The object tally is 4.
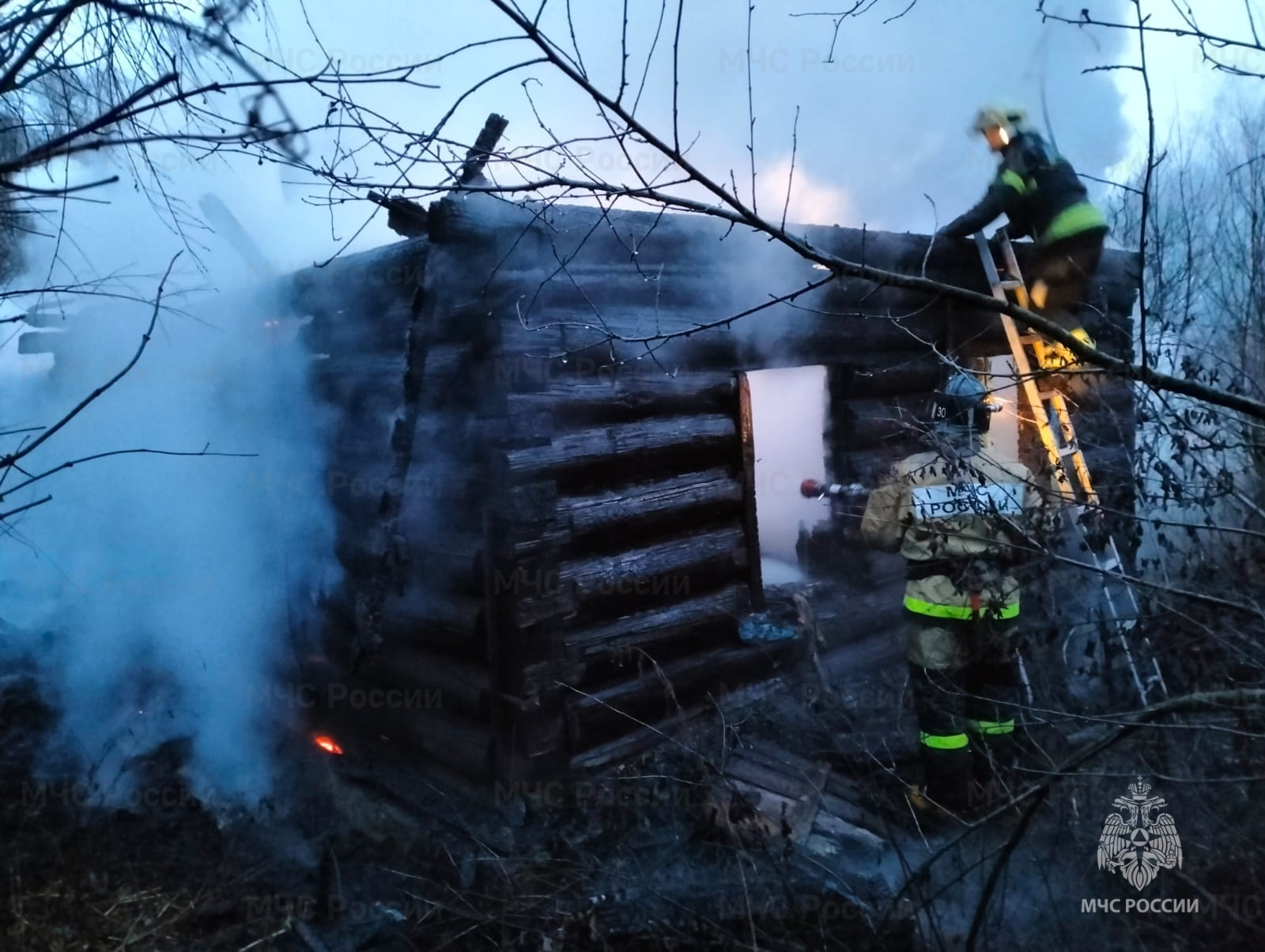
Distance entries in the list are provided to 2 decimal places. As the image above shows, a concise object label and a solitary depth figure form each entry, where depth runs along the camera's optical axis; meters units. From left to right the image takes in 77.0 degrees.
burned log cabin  4.35
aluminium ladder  5.07
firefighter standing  4.16
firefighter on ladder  6.06
